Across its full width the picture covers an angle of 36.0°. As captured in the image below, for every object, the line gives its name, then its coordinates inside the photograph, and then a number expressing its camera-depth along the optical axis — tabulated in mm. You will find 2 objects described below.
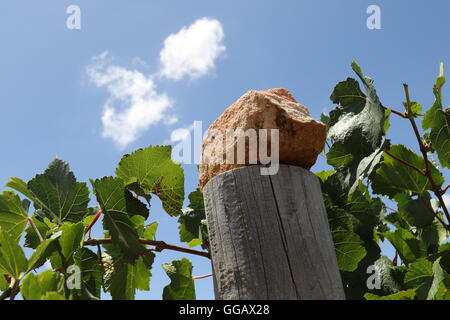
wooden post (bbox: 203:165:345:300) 676
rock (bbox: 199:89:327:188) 748
